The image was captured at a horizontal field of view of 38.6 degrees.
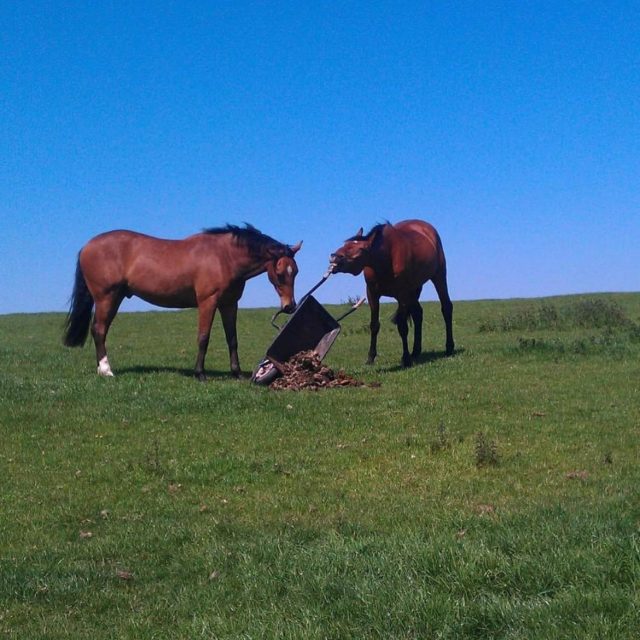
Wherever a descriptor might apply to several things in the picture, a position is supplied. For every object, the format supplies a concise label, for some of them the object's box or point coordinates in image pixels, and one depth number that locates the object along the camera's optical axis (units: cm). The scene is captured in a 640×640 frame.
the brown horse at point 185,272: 1436
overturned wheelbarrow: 1362
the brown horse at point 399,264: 1495
